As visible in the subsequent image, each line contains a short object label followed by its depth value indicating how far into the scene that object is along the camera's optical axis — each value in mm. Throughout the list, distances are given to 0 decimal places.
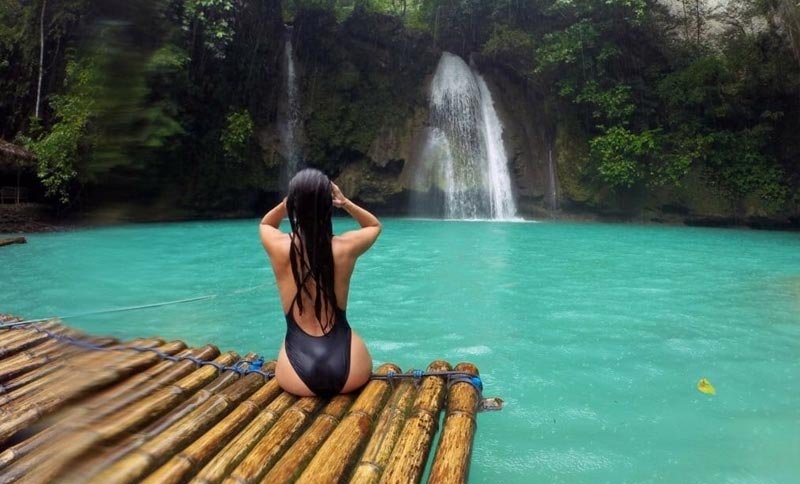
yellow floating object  3818
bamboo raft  702
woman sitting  2590
